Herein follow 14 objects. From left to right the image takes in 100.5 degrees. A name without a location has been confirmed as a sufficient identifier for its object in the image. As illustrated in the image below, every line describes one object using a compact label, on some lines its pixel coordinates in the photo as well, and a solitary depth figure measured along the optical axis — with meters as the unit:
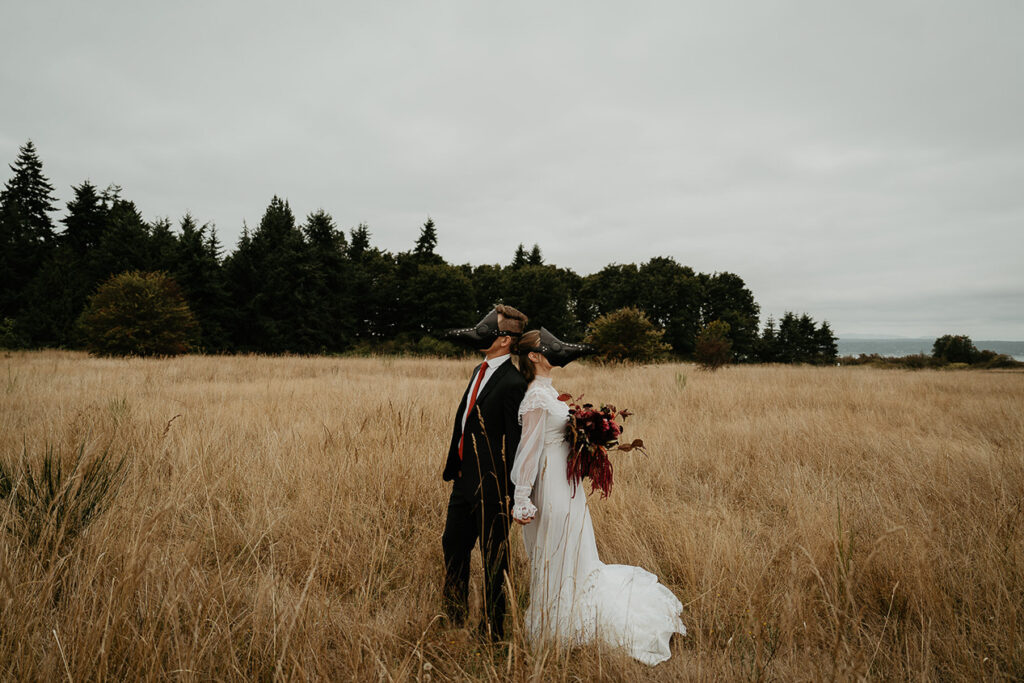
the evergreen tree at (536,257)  62.84
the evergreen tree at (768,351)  55.66
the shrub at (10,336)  22.73
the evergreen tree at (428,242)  47.56
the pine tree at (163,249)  30.25
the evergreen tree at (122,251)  29.97
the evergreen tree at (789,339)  55.31
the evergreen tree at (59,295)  26.36
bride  2.22
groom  2.36
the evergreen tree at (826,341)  57.34
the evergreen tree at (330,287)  33.19
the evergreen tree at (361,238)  49.00
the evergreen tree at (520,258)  64.89
